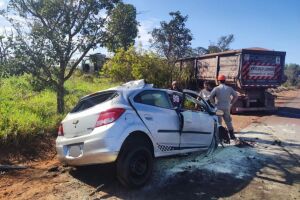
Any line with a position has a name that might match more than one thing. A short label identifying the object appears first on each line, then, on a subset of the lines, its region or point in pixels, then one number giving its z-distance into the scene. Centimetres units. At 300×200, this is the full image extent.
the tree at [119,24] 623
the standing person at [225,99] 551
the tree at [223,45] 2429
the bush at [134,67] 955
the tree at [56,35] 557
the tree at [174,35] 1561
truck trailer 872
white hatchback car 321
